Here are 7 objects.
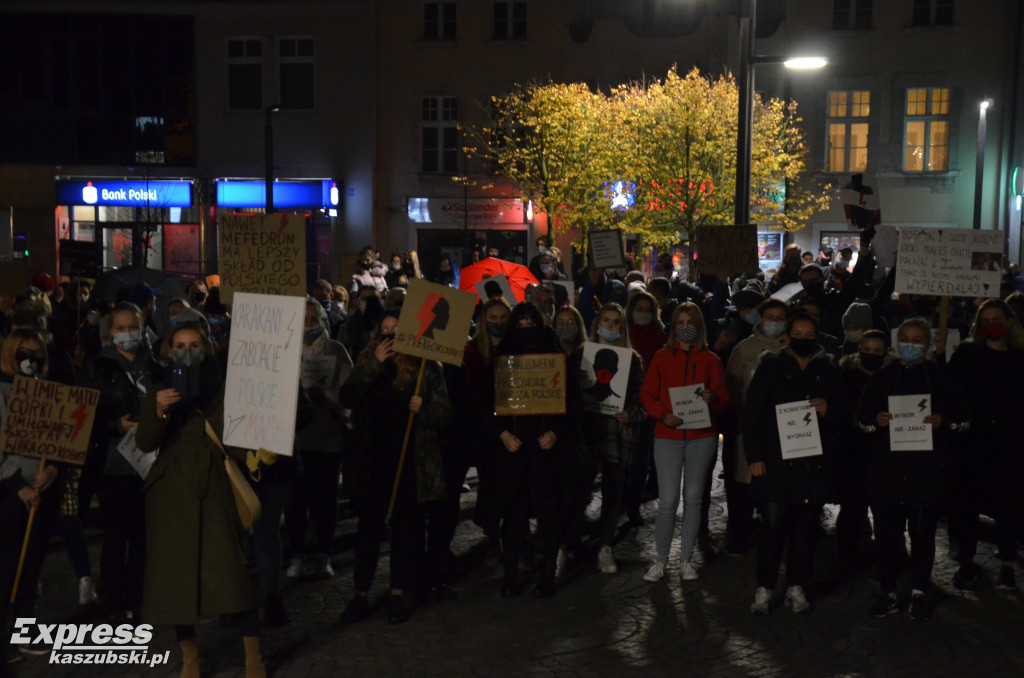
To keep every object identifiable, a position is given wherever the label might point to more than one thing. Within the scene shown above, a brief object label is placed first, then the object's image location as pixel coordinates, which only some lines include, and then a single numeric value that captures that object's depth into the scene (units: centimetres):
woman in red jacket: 797
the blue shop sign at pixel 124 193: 3488
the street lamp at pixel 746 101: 1345
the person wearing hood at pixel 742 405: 815
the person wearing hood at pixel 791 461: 715
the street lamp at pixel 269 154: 2640
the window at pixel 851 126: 3209
